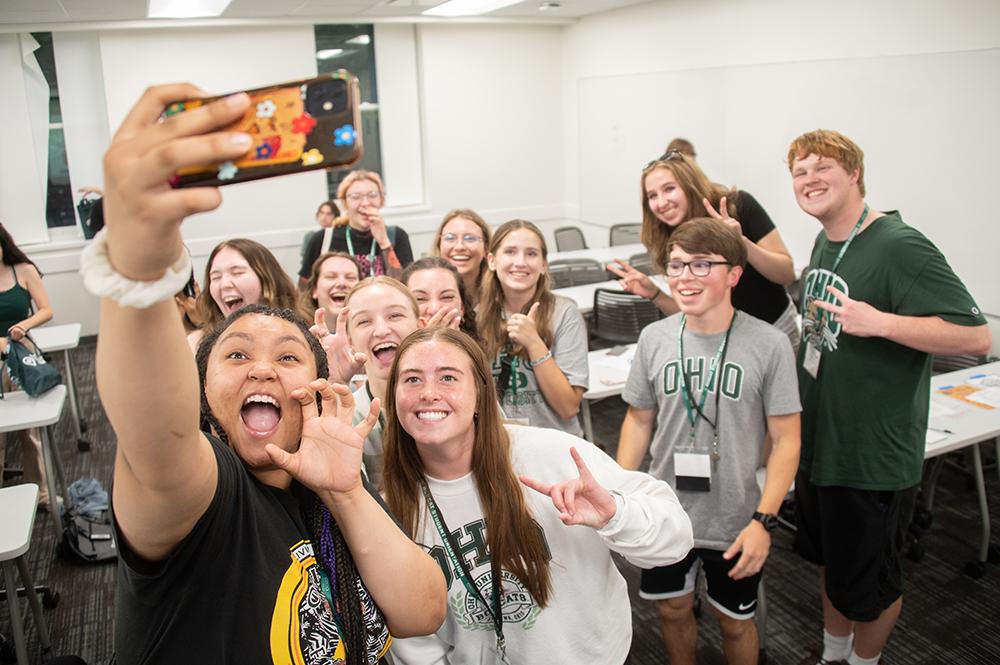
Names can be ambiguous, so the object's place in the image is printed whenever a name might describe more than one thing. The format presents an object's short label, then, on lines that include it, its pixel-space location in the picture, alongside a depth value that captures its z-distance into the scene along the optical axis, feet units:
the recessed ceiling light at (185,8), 20.56
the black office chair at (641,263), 20.39
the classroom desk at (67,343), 15.53
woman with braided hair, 2.17
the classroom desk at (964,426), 9.48
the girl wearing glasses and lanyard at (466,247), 10.25
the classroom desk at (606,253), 21.85
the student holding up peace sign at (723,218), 9.45
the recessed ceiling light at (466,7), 22.94
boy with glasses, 7.18
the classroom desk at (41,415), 11.23
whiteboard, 15.35
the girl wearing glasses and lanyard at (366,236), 13.00
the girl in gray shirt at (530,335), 8.25
